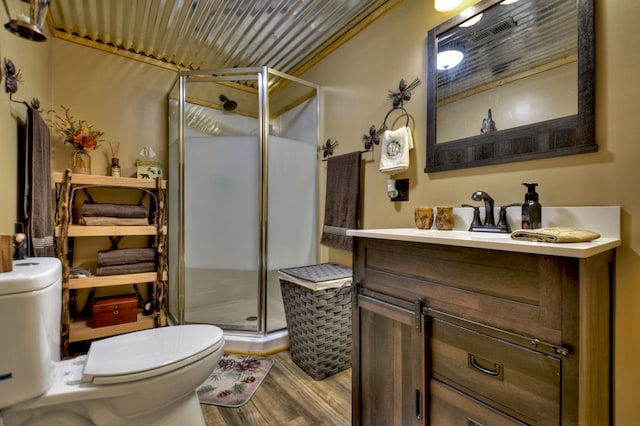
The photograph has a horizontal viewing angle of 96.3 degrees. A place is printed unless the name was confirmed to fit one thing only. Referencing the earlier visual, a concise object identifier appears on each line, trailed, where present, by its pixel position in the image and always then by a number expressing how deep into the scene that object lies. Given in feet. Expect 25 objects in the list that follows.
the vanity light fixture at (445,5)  4.61
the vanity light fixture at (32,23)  3.10
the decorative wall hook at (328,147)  7.50
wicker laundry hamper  5.70
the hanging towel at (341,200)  6.61
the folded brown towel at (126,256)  6.81
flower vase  6.90
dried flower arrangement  6.89
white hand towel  5.36
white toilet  3.01
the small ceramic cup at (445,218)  4.58
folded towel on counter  2.56
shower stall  7.37
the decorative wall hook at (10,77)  4.36
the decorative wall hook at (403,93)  5.40
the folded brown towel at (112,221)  6.63
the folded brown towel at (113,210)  6.70
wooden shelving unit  6.28
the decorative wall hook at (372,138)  6.19
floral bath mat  5.09
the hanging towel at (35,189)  5.00
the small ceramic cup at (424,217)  4.81
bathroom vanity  2.30
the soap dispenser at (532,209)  3.56
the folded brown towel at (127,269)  6.76
